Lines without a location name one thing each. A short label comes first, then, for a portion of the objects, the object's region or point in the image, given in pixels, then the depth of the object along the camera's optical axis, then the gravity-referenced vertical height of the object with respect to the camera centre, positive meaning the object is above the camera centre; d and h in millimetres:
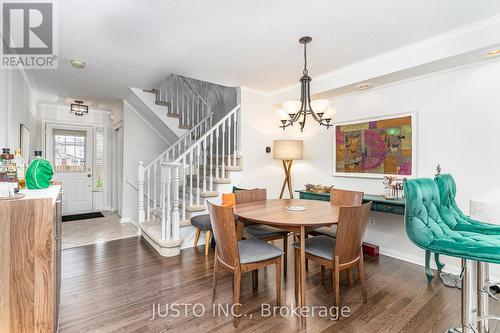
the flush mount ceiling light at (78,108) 5101 +1232
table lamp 3967 +273
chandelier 2508 +629
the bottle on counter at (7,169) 1410 -21
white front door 5379 +106
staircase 3205 -85
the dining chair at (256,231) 2527 -700
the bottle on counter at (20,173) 1556 -47
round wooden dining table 1886 -431
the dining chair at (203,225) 3117 -772
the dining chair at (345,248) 1853 -684
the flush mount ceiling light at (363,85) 3180 +1081
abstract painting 3035 +254
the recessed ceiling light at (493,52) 2291 +1083
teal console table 2686 -435
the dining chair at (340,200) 2589 -388
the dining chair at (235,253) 1838 -708
